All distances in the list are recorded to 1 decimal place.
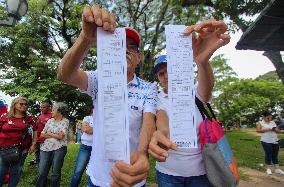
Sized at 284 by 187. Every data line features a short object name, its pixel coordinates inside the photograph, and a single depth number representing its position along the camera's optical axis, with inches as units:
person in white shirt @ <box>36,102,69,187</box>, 88.1
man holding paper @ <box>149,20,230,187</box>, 21.4
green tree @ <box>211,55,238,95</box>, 682.9
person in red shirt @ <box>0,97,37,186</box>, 84.0
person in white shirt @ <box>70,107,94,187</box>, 86.5
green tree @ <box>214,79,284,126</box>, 678.0
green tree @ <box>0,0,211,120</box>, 260.5
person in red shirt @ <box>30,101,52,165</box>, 105.0
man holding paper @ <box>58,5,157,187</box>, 19.8
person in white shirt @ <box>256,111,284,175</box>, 135.8
